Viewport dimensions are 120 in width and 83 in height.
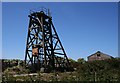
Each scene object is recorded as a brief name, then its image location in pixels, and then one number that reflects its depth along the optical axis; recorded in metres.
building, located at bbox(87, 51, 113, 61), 45.66
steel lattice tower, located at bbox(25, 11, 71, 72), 22.17
